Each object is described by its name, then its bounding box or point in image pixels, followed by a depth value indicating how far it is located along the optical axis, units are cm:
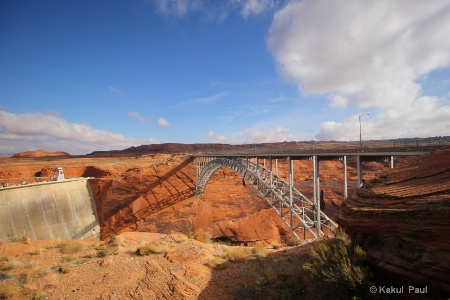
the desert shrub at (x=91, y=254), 1153
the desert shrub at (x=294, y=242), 1744
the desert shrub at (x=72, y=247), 1259
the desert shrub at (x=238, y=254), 1127
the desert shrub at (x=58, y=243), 1367
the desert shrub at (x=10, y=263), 1055
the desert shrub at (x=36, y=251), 1212
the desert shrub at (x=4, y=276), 951
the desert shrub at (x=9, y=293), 805
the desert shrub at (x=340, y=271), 570
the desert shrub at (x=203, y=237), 1991
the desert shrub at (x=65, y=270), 959
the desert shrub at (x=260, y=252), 1209
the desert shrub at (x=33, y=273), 912
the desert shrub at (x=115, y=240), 1291
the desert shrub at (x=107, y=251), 1153
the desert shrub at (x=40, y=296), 790
